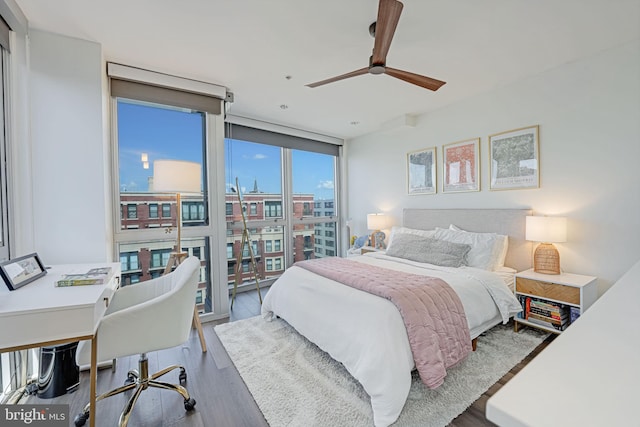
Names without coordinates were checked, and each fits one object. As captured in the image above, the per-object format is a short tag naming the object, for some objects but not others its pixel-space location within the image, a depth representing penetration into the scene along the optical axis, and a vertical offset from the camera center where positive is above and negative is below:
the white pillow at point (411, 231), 3.66 -0.31
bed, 1.69 -0.78
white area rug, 1.71 -1.24
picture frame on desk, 1.47 -0.32
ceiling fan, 1.57 +1.09
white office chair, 1.52 -0.69
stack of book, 2.52 -0.98
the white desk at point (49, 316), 1.21 -0.47
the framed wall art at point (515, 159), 3.00 +0.55
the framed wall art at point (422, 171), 3.97 +0.56
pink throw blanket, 1.79 -0.75
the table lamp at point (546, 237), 2.63 -0.29
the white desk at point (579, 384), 0.47 -0.35
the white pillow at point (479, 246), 2.94 -0.41
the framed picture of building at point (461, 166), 3.49 +0.55
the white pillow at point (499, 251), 2.96 -0.47
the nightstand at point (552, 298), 2.42 -0.82
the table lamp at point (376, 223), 4.45 -0.22
